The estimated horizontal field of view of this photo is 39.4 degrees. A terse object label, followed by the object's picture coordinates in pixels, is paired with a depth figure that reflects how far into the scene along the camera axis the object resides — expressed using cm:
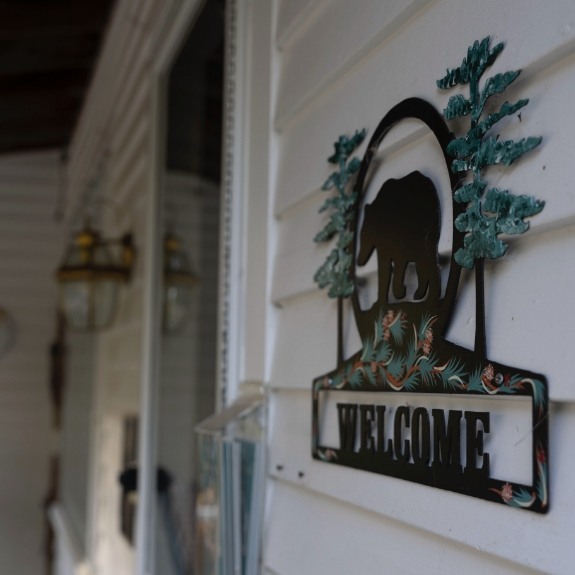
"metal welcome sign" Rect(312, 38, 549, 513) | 72
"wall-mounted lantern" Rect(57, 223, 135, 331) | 305
